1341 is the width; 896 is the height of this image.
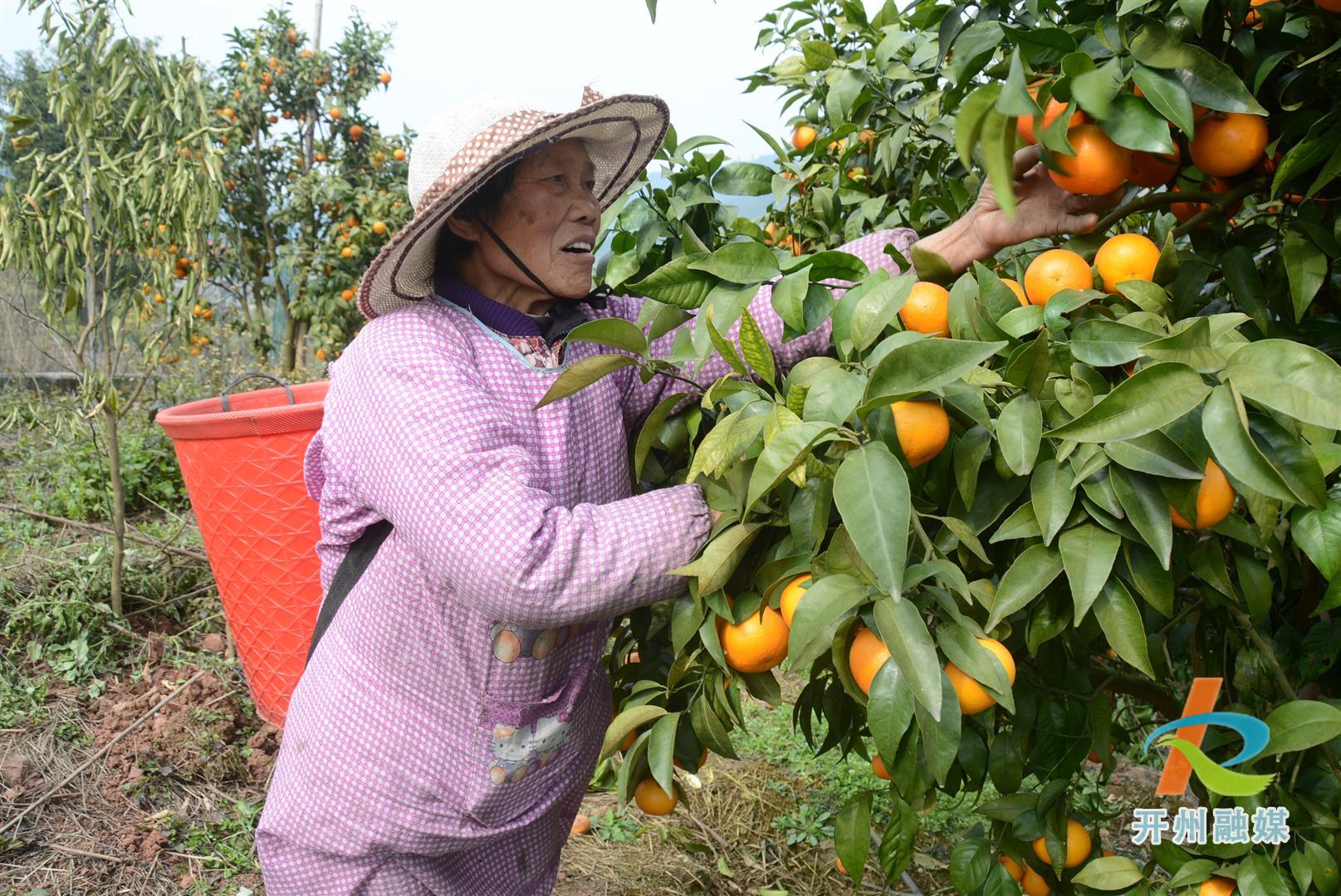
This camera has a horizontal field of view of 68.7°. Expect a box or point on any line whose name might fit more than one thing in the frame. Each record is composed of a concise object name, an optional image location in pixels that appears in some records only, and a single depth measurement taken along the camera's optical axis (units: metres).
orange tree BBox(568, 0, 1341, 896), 0.66
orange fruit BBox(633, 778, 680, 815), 1.17
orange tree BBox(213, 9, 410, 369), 5.52
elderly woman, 0.99
